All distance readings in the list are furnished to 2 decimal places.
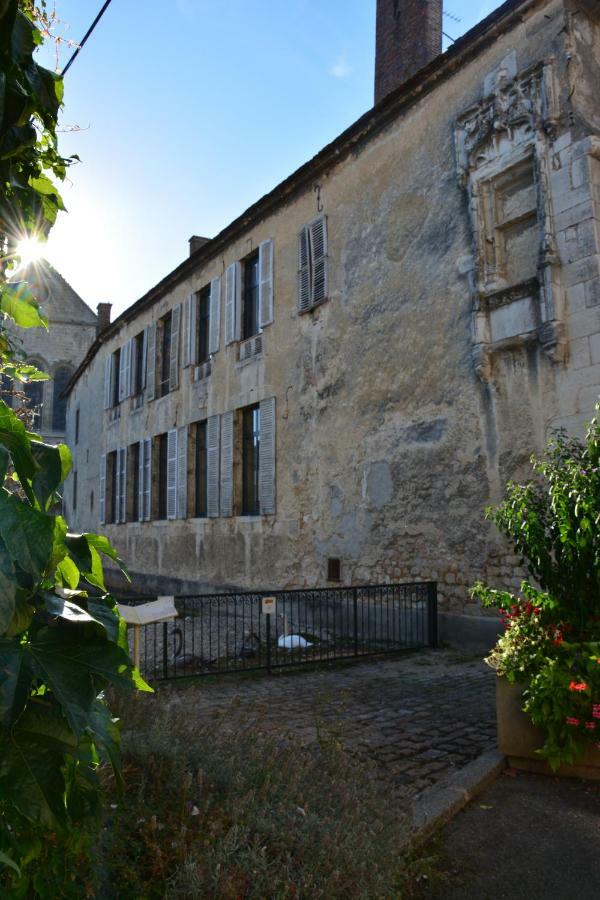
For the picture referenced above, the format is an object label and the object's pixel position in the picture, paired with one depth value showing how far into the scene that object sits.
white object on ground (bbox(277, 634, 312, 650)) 9.55
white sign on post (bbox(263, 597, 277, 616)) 8.16
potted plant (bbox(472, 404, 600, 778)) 4.04
